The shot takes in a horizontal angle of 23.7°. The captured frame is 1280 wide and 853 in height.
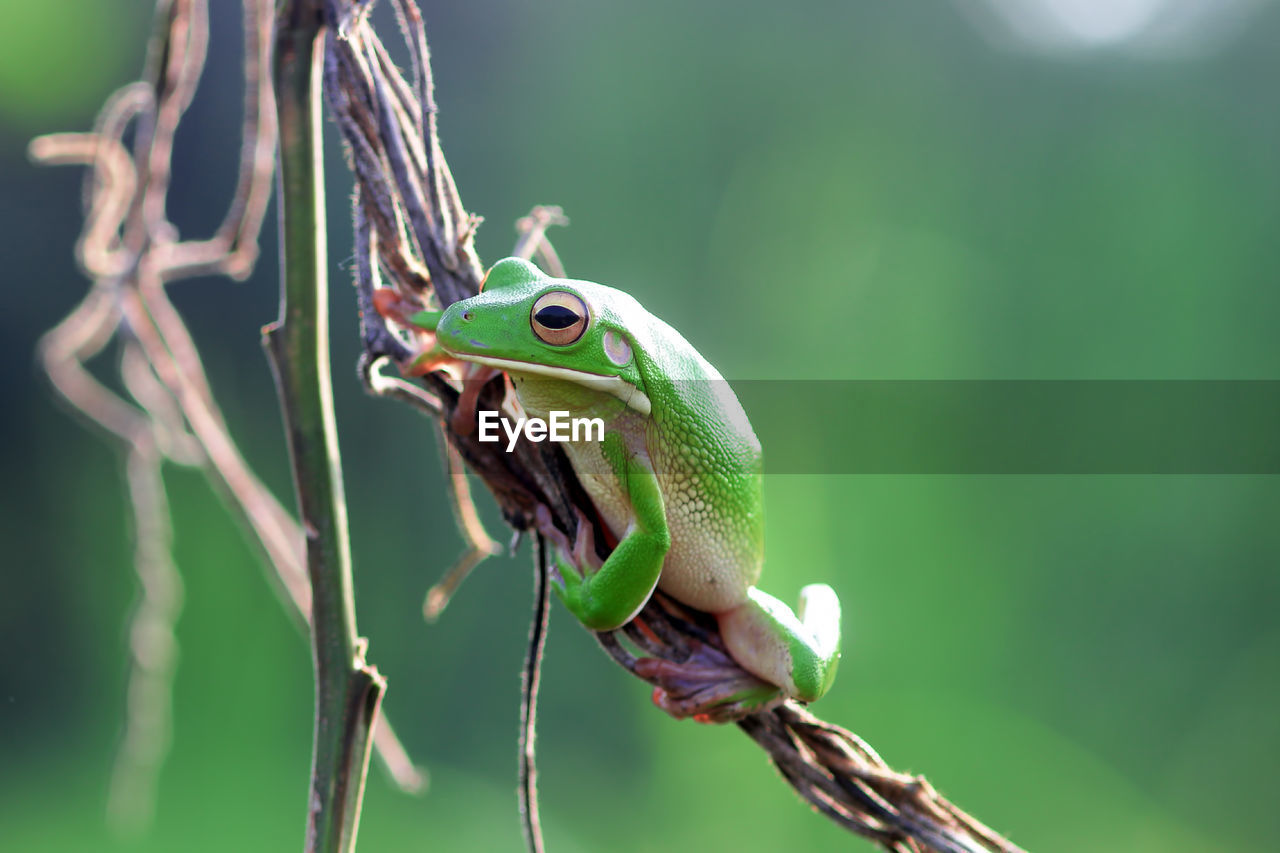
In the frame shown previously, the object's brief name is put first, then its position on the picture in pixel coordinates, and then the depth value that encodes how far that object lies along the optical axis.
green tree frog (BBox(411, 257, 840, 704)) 0.44
